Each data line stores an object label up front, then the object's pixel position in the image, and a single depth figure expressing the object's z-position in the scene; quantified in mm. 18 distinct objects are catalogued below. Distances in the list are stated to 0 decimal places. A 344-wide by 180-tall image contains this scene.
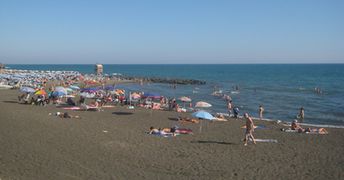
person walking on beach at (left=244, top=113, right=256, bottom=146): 15459
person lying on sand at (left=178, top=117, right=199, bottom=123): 22250
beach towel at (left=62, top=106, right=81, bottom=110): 25906
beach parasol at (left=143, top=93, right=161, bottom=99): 27959
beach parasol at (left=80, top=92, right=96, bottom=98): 29434
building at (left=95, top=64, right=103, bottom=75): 86200
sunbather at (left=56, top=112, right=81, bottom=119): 21703
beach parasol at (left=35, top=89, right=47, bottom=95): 27484
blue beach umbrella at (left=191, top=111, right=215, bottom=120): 17703
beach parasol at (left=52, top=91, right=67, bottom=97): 27609
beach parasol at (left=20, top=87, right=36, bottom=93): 29147
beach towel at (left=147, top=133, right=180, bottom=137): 17375
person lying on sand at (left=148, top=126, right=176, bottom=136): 17594
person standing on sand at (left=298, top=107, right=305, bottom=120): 26505
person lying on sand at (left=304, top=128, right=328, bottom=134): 19958
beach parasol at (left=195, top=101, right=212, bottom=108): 23350
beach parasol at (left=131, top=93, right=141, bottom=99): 30225
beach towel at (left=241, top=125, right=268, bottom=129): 21067
